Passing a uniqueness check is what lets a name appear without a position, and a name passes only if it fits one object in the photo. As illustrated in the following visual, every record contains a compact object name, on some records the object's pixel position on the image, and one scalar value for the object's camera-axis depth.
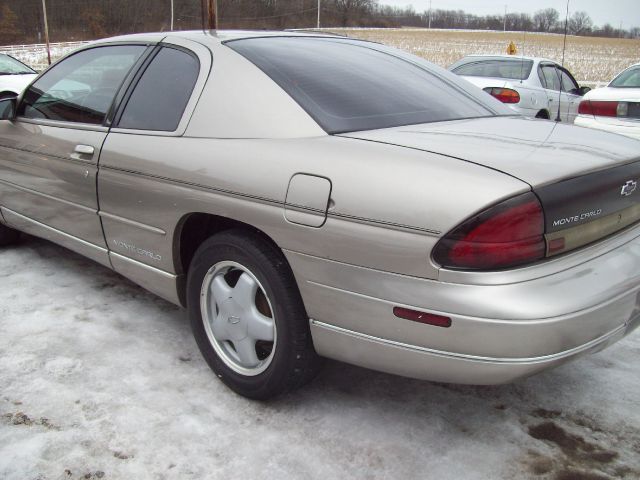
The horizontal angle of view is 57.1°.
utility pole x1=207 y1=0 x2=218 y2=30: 13.92
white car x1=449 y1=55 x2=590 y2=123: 8.24
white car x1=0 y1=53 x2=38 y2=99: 9.87
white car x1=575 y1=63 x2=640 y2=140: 6.74
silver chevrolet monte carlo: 1.73
